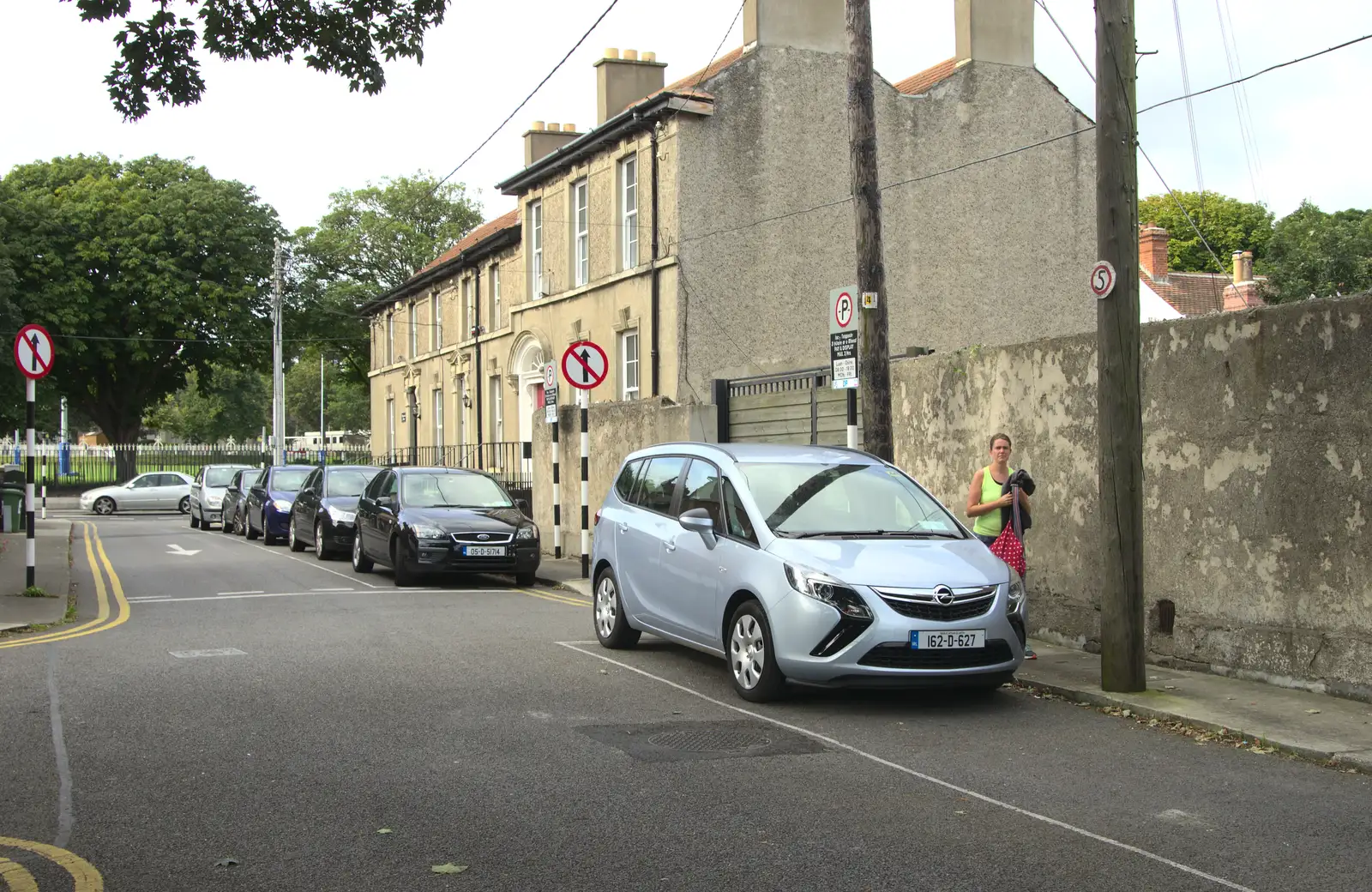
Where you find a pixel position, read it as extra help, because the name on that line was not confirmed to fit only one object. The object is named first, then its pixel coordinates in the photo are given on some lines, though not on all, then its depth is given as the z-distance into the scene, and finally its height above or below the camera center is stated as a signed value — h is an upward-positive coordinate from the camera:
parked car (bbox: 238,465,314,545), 24.67 -0.58
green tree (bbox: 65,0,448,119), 8.95 +3.15
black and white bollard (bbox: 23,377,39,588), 14.73 -0.32
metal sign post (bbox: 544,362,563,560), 18.45 +0.90
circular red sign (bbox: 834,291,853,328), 11.51 +1.38
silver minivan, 7.98 -0.73
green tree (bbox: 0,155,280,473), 47.94 +7.94
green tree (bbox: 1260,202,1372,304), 42.09 +6.46
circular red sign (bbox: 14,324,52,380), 14.70 +1.44
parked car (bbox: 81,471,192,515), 43.00 -0.69
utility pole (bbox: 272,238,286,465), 43.66 +2.89
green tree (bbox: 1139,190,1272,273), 63.25 +11.57
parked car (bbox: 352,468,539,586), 16.22 -0.75
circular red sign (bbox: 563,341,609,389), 17.31 +1.39
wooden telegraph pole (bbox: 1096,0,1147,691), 8.69 +0.63
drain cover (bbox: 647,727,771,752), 7.12 -1.56
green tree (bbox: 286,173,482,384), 64.50 +12.05
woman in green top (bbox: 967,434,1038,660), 10.16 -0.26
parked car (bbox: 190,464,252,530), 31.89 -0.49
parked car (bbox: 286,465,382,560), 20.62 -0.63
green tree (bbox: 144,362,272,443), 79.06 +4.46
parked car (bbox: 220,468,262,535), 29.12 -0.57
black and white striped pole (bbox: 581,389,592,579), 17.28 -0.29
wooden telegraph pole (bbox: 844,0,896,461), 11.34 +2.01
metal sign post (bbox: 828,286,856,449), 11.39 +1.06
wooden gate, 14.91 +0.69
